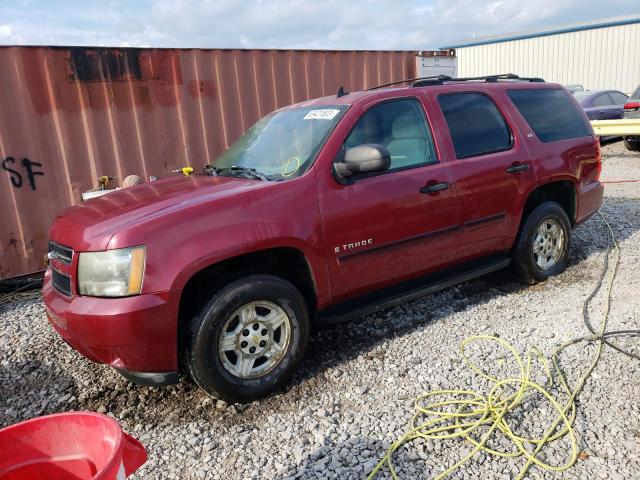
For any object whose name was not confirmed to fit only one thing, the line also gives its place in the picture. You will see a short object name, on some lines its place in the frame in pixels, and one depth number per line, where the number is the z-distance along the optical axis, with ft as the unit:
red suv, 8.95
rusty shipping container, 17.97
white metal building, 73.92
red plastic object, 5.67
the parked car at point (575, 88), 53.59
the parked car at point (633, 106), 37.24
